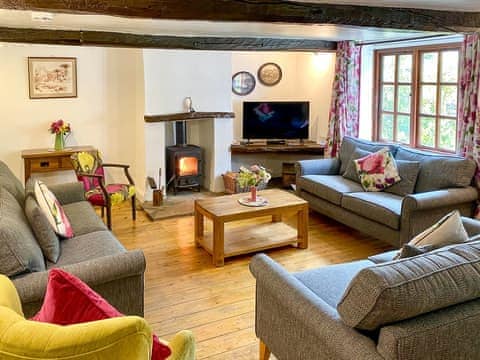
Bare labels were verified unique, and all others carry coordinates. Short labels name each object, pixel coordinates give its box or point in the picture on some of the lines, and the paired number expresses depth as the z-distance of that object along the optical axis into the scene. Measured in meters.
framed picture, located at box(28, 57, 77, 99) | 5.93
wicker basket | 6.46
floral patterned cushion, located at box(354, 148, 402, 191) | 4.90
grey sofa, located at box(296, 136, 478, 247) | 4.18
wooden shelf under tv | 6.83
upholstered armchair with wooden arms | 5.08
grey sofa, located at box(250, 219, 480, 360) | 1.84
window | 5.27
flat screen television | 6.98
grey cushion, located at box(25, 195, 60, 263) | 3.11
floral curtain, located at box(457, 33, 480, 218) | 4.48
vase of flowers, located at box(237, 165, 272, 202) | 4.54
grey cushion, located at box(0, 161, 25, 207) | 3.71
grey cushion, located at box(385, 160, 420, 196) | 4.78
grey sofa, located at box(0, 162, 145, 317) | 2.54
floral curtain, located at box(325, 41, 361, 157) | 6.22
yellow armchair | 1.31
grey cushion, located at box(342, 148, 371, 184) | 5.38
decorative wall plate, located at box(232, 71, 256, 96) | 7.13
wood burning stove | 6.54
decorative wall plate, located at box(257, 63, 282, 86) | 7.27
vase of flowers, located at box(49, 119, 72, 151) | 5.93
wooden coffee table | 4.26
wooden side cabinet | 5.71
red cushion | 1.59
